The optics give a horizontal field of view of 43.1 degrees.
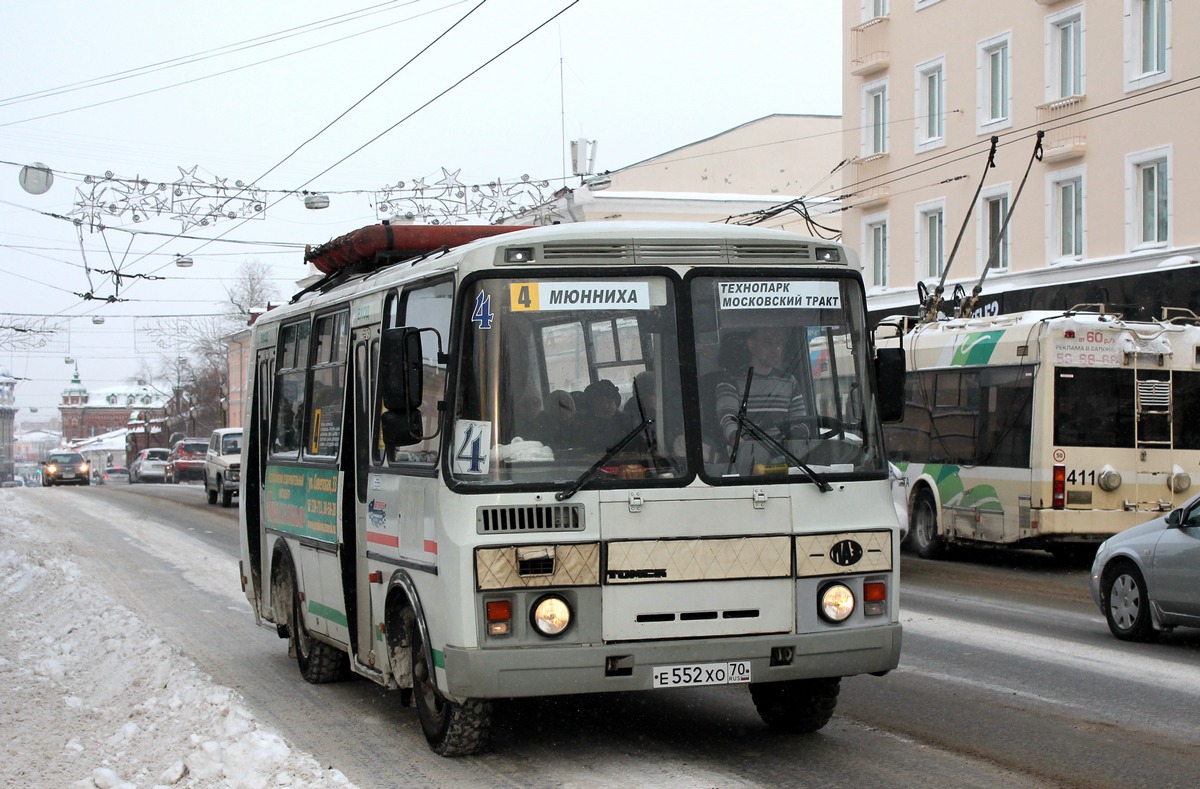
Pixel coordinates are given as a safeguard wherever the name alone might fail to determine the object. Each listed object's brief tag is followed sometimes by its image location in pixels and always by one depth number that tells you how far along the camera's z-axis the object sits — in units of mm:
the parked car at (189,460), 55344
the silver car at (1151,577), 11758
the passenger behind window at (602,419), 7305
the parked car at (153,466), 71688
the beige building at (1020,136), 27609
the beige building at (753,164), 53094
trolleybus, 18531
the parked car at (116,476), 94125
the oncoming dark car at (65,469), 71000
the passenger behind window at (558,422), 7289
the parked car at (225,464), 36719
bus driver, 7441
